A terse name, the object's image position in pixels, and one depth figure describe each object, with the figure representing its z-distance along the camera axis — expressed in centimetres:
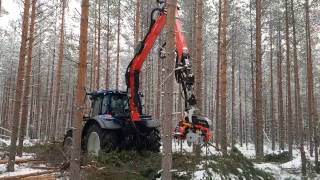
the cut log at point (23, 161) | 823
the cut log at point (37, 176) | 575
